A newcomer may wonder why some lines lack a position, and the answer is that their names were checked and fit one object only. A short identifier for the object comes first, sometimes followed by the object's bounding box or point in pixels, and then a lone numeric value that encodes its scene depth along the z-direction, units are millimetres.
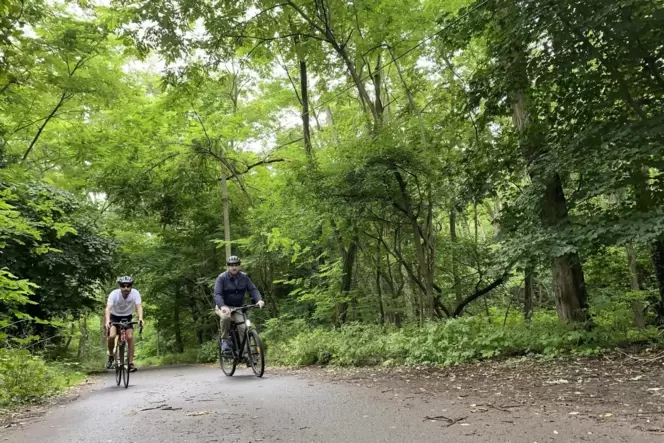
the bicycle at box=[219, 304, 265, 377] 7585
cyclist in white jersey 7918
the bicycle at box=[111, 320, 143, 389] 7863
